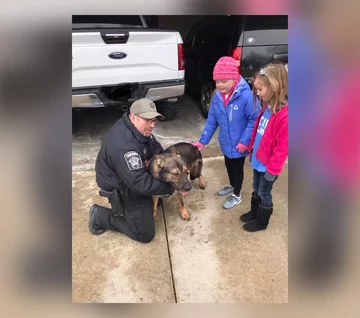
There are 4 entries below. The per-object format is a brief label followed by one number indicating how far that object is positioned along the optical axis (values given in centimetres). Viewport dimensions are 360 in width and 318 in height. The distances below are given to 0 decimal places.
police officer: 235
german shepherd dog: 265
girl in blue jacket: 261
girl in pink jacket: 194
